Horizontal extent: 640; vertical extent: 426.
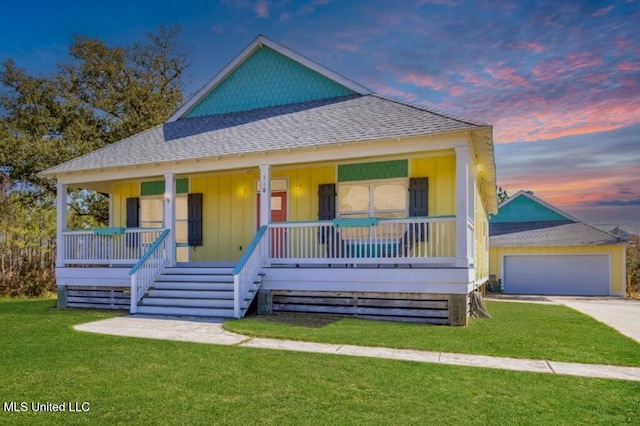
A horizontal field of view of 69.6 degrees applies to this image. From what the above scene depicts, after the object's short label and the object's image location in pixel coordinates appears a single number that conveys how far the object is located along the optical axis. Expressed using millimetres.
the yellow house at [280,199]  9203
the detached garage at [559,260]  22297
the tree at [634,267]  24422
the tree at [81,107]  19547
